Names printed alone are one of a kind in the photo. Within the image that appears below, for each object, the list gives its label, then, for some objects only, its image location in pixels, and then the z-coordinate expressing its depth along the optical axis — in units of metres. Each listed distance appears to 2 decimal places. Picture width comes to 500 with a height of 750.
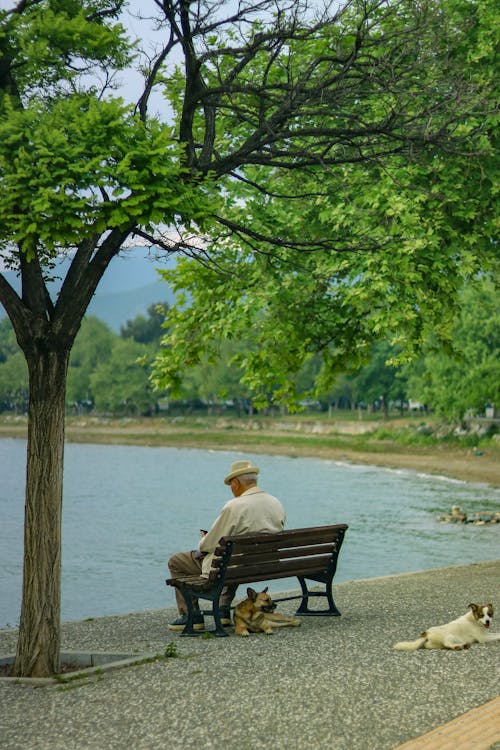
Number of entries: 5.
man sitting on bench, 11.41
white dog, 10.06
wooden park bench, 11.18
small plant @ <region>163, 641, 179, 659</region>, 10.11
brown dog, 11.27
